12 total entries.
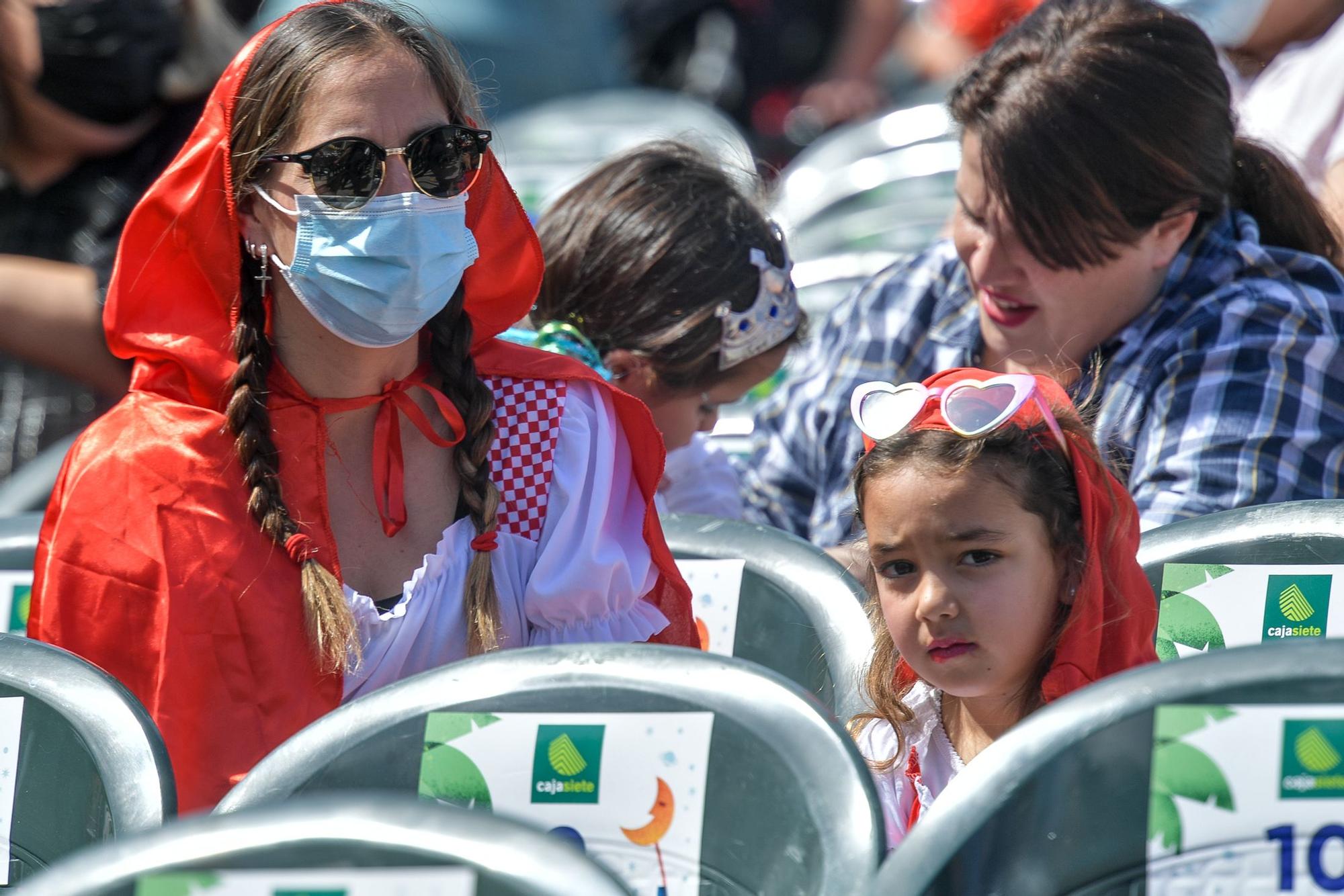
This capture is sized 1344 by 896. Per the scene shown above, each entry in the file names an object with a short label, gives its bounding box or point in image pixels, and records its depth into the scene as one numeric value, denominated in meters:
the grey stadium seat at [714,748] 8.12
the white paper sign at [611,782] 8.17
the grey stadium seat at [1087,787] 8.08
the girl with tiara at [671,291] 8.77
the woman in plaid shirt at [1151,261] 8.65
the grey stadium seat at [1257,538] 8.43
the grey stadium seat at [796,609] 8.45
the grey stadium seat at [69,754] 8.24
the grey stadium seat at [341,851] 7.99
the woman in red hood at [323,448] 8.44
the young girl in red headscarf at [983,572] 8.36
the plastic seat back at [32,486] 8.94
